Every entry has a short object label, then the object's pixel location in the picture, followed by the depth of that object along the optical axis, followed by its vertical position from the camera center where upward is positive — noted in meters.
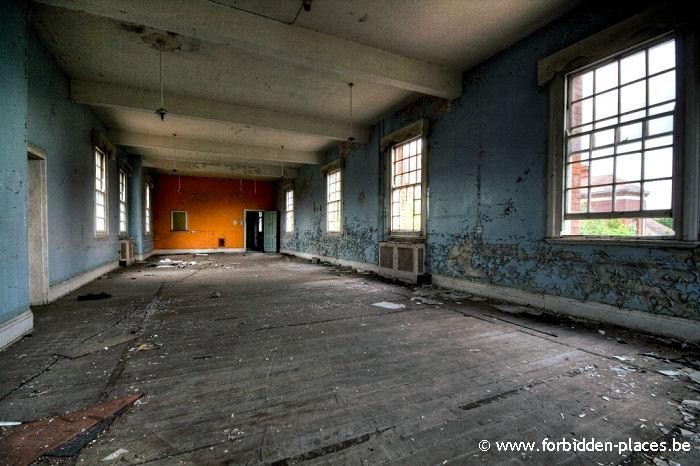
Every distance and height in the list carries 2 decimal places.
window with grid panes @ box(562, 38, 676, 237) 2.93 +0.84
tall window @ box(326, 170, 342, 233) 9.40 +0.80
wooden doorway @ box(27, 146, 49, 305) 4.06 -0.02
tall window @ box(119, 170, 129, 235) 8.65 +0.58
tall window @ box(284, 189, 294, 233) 13.04 +0.67
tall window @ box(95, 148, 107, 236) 6.70 +0.73
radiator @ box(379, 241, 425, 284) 5.82 -0.67
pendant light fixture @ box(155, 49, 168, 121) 4.46 +2.45
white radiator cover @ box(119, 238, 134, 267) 8.50 -0.70
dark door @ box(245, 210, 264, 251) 17.61 -0.32
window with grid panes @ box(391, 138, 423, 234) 6.17 +0.82
